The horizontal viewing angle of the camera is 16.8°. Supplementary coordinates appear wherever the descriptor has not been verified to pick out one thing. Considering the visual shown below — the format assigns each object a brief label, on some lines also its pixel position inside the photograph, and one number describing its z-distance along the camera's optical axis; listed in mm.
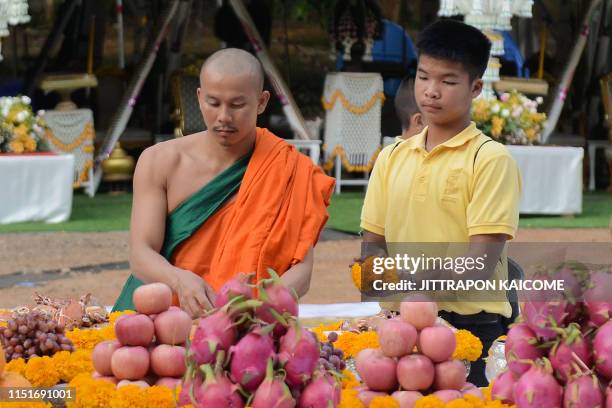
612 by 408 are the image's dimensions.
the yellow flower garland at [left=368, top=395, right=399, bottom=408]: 4155
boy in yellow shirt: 5664
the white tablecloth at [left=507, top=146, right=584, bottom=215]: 18480
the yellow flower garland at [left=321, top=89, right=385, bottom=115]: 20492
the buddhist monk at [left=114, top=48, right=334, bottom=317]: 6008
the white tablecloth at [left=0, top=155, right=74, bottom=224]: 16786
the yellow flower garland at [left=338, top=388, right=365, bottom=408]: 4213
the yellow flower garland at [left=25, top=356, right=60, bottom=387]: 4833
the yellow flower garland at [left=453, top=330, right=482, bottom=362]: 4971
